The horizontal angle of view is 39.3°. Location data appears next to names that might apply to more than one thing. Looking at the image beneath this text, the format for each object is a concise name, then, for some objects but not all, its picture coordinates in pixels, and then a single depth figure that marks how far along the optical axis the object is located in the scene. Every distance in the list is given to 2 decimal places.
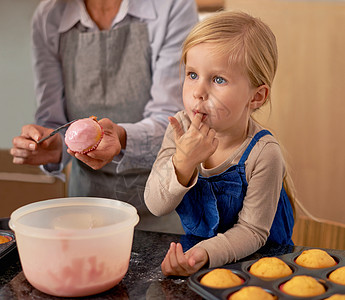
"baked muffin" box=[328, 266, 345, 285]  0.83
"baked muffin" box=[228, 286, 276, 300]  0.75
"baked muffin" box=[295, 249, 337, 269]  0.89
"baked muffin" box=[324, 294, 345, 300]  0.75
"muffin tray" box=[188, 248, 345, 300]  0.77
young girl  0.98
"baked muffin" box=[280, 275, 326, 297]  0.77
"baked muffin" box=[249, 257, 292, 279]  0.85
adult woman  1.43
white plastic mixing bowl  0.77
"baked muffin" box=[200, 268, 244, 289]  0.80
